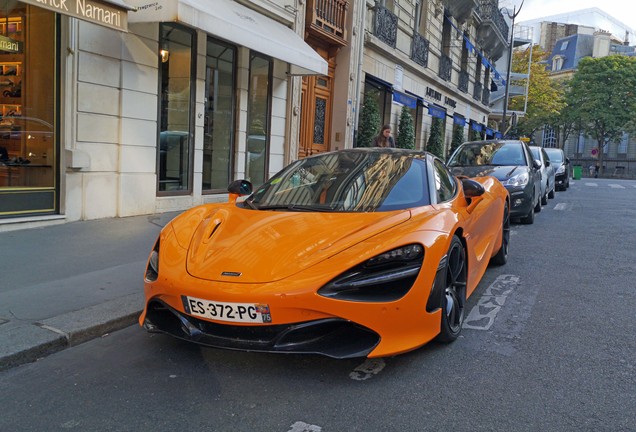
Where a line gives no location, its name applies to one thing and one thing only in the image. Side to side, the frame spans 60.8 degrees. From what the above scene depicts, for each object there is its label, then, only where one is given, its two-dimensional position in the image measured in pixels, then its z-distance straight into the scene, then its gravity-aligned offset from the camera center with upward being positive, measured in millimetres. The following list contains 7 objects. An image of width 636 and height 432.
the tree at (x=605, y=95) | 55656 +7949
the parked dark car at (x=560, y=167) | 19969 +52
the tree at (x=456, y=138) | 27094 +1237
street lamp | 30433 +4360
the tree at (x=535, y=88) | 45062 +6594
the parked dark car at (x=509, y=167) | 9469 -35
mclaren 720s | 2953 -680
